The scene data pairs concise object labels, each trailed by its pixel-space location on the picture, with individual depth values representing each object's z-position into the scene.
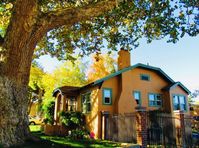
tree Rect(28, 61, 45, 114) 38.94
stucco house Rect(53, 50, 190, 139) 19.05
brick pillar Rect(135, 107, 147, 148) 12.79
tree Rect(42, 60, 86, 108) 35.75
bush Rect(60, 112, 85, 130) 19.88
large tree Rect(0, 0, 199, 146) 8.65
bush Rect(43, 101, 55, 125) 23.95
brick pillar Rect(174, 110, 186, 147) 13.39
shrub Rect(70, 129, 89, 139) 17.20
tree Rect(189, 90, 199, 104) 47.98
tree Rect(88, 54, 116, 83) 40.56
